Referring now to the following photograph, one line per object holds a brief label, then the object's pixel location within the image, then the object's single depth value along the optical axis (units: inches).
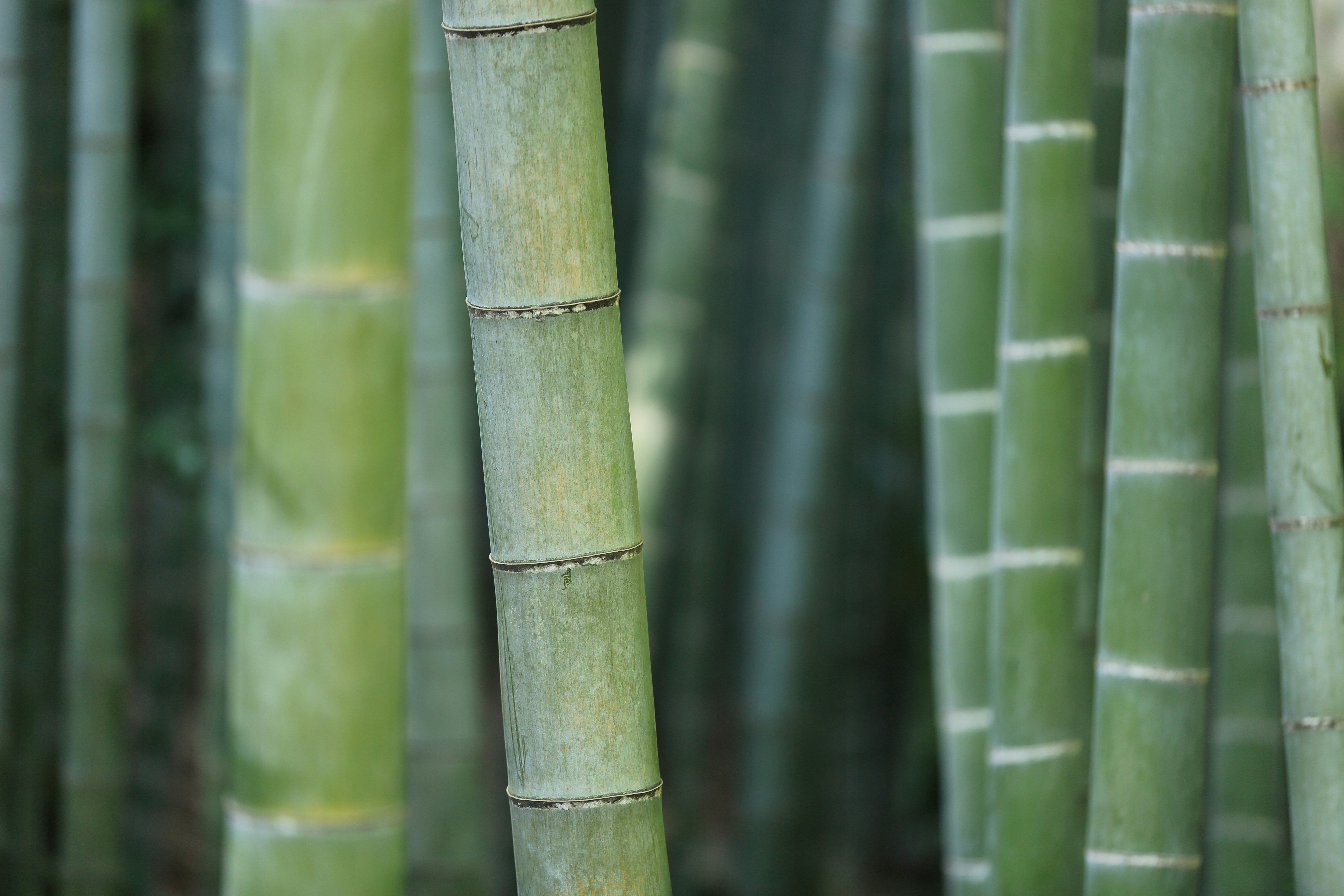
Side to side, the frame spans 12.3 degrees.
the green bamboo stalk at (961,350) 215.6
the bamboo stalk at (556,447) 187.4
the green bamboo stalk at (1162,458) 199.5
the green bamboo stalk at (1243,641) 221.2
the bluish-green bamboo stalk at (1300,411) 197.3
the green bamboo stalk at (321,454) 190.5
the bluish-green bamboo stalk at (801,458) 320.3
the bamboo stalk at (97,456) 270.8
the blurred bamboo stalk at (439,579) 225.1
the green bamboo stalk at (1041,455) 205.5
